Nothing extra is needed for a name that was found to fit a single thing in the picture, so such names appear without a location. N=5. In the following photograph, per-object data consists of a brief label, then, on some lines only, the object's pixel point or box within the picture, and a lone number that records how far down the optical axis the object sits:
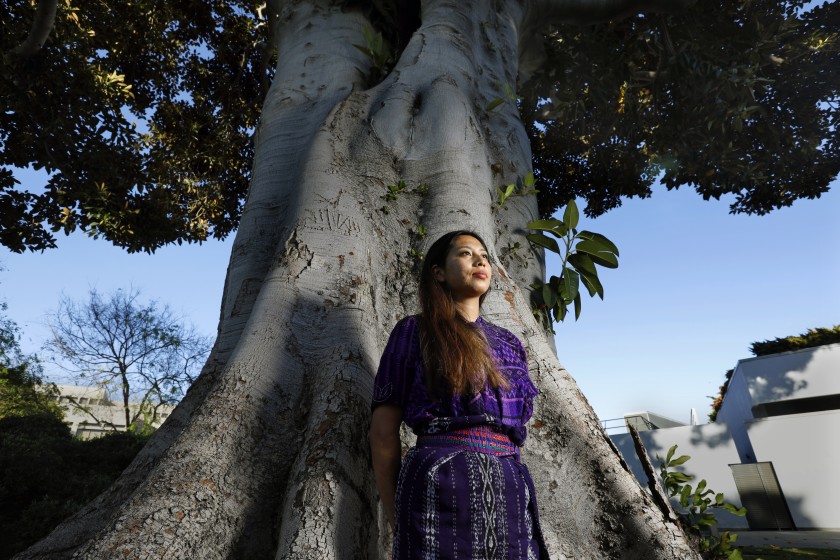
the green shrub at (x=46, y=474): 4.60
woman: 1.38
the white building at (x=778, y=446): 10.04
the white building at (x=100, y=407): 22.02
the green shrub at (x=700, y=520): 2.11
